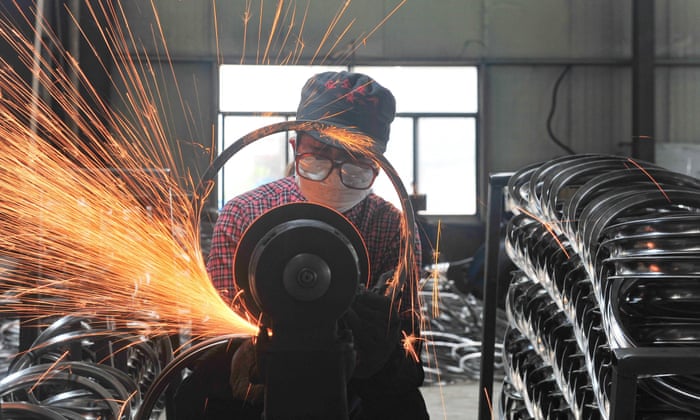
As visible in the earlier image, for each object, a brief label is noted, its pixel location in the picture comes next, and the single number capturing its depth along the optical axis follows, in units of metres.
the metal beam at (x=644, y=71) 9.25
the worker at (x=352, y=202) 1.80
